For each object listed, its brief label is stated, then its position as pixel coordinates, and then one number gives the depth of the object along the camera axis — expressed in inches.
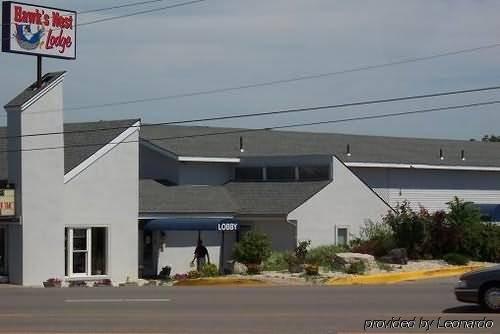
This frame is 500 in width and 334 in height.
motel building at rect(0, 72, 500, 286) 1471.5
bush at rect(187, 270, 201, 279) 1443.2
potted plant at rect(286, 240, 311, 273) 1374.3
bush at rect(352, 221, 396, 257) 1592.0
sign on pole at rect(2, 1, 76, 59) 1526.8
